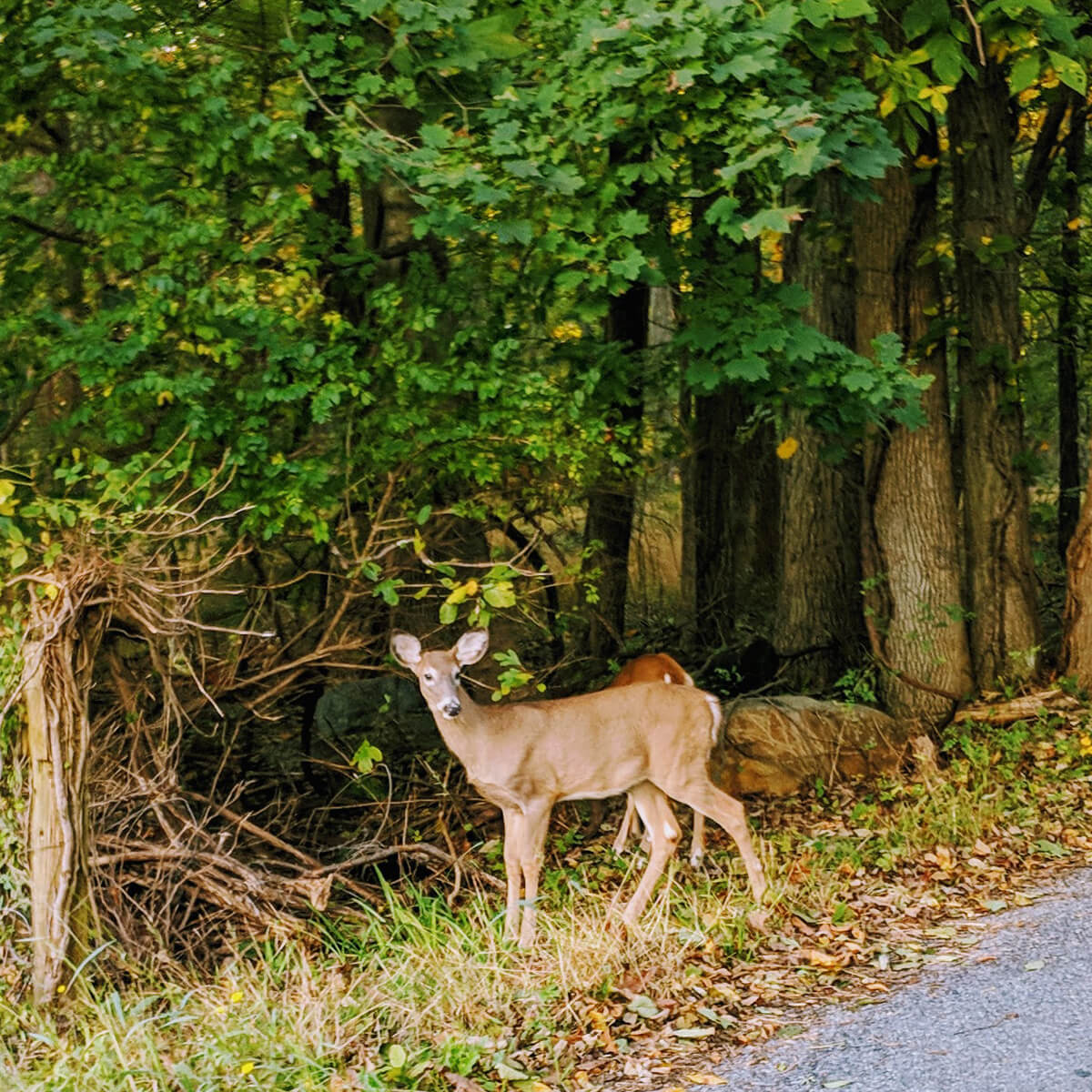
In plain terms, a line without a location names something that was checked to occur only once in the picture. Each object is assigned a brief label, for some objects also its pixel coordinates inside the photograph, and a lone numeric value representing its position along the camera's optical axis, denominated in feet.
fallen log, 69.05
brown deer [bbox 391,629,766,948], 51.06
